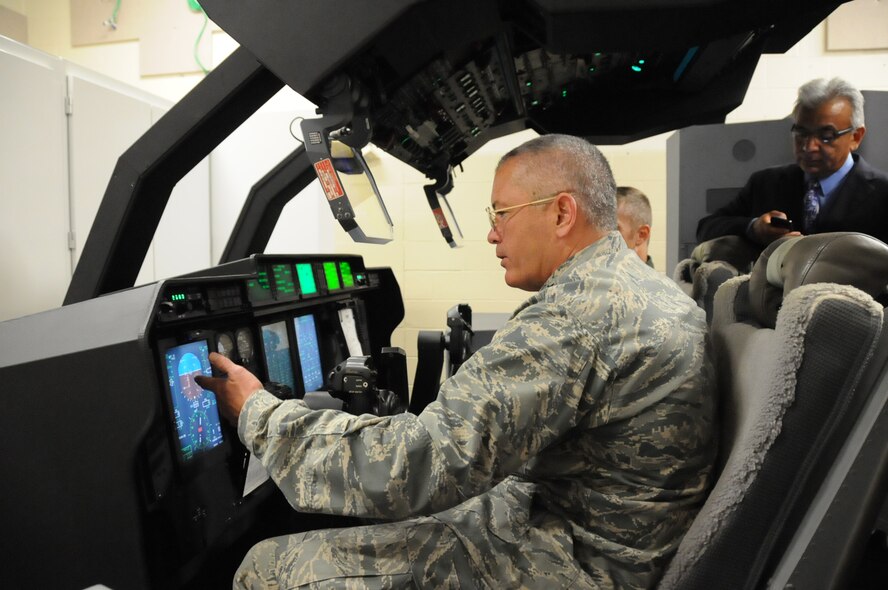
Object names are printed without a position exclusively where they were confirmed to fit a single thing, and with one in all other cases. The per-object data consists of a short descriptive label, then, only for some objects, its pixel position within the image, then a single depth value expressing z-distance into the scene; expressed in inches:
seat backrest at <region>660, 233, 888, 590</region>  31.0
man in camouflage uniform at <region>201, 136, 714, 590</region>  36.0
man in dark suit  72.0
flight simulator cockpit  43.6
